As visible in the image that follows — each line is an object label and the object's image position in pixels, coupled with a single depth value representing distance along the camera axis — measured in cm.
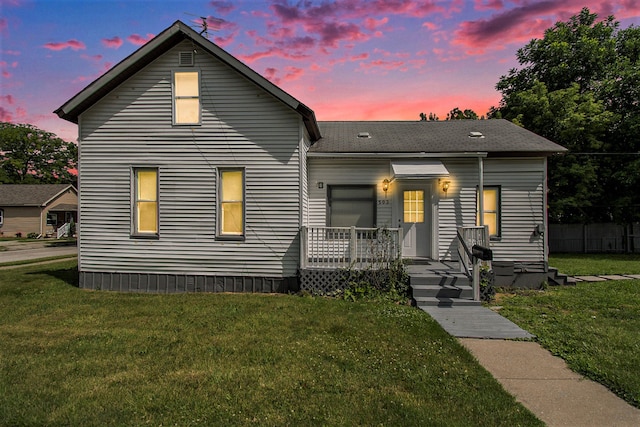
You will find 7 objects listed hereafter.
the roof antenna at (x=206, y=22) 917
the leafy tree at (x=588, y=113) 1725
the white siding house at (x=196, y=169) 841
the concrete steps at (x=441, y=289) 714
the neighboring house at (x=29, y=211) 3375
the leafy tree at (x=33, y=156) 5244
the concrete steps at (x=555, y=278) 958
